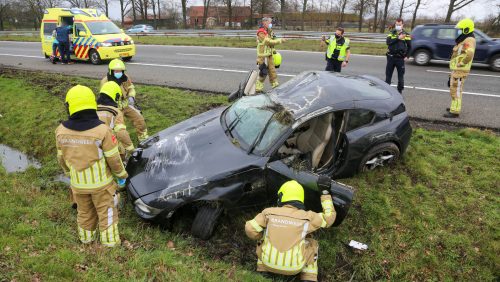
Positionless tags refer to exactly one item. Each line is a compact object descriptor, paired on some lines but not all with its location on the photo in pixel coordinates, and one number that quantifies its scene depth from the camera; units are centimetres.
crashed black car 400
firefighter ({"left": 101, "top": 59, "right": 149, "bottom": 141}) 607
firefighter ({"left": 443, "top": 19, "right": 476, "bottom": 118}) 675
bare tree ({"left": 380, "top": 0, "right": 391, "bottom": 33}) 3794
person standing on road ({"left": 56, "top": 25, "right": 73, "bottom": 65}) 1363
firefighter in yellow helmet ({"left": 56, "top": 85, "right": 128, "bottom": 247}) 349
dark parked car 1175
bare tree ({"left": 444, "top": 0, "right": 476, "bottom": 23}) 2879
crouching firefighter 334
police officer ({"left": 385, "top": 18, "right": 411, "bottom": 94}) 815
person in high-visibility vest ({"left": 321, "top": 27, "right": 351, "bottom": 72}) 839
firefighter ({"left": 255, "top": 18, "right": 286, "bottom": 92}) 838
